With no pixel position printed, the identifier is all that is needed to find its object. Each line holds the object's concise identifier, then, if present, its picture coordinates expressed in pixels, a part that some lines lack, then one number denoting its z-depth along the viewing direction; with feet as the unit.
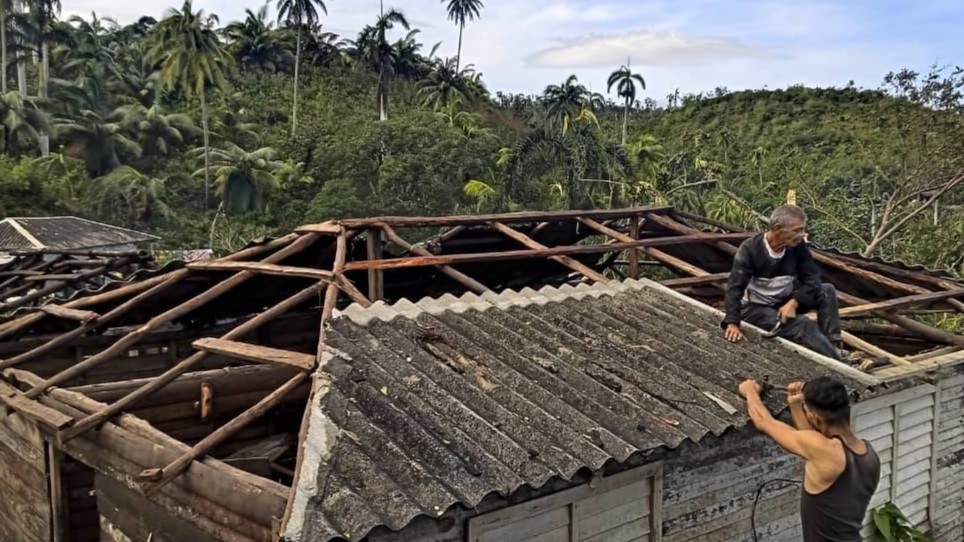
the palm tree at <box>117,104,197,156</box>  148.66
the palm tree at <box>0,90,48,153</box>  126.41
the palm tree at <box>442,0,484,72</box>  228.43
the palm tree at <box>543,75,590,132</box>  156.97
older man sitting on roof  21.33
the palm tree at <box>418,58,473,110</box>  171.32
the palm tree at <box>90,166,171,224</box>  125.18
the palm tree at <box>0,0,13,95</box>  143.64
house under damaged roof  13.47
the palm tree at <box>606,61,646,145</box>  179.63
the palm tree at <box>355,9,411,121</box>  168.45
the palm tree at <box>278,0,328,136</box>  177.13
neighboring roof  77.92
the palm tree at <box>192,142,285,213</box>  128.47
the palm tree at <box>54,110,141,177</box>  140.46
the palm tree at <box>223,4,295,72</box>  189.57
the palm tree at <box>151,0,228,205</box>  131.75
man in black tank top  12.49
